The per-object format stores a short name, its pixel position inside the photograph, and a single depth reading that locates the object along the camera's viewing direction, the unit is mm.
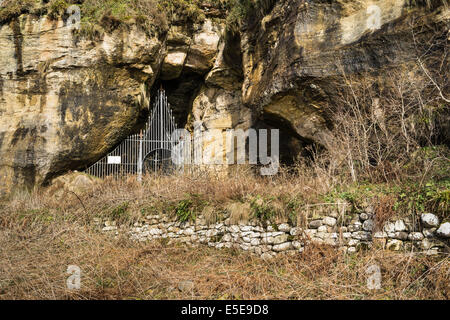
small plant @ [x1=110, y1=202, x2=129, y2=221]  7766
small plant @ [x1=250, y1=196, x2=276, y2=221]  6066
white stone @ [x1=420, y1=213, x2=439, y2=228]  4695
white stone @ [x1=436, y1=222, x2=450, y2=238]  4516
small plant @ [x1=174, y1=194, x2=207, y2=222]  7008
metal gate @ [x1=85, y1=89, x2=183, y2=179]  11133
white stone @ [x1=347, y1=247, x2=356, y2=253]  5263
